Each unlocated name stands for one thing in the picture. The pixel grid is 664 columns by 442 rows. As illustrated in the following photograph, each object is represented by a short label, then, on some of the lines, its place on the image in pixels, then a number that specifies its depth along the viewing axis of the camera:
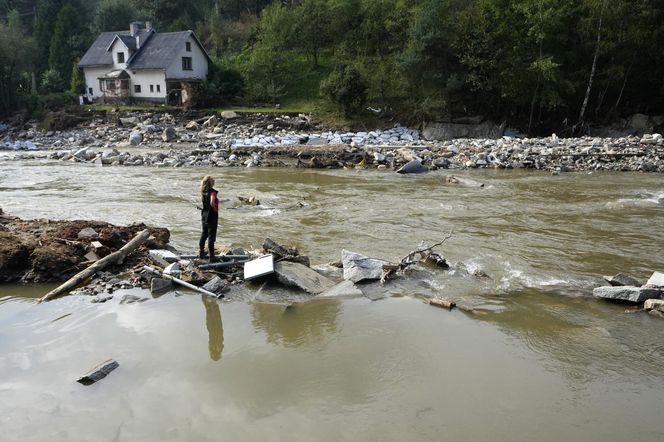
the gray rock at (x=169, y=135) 35.12
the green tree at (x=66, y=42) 57.94
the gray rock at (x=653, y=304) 7.90
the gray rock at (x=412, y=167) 22.70
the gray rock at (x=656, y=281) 8.44
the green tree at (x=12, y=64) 46.19
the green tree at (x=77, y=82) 53.50
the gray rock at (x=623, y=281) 8.84
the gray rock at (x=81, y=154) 29.12
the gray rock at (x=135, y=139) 34.66
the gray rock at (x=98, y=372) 5.88
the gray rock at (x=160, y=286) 8.60
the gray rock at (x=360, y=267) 9.09
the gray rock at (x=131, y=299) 8.25
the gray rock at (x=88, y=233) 10.42
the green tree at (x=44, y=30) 59.89
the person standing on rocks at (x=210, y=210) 9.48
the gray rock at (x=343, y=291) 8.51
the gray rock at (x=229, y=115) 41.06
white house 48.59
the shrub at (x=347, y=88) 37.00
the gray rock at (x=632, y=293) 8.18
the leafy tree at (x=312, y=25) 50.75
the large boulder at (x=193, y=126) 39.38
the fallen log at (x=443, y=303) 8.04
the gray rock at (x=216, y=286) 8.61
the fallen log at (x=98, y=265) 8.51
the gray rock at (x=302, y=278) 8.68
